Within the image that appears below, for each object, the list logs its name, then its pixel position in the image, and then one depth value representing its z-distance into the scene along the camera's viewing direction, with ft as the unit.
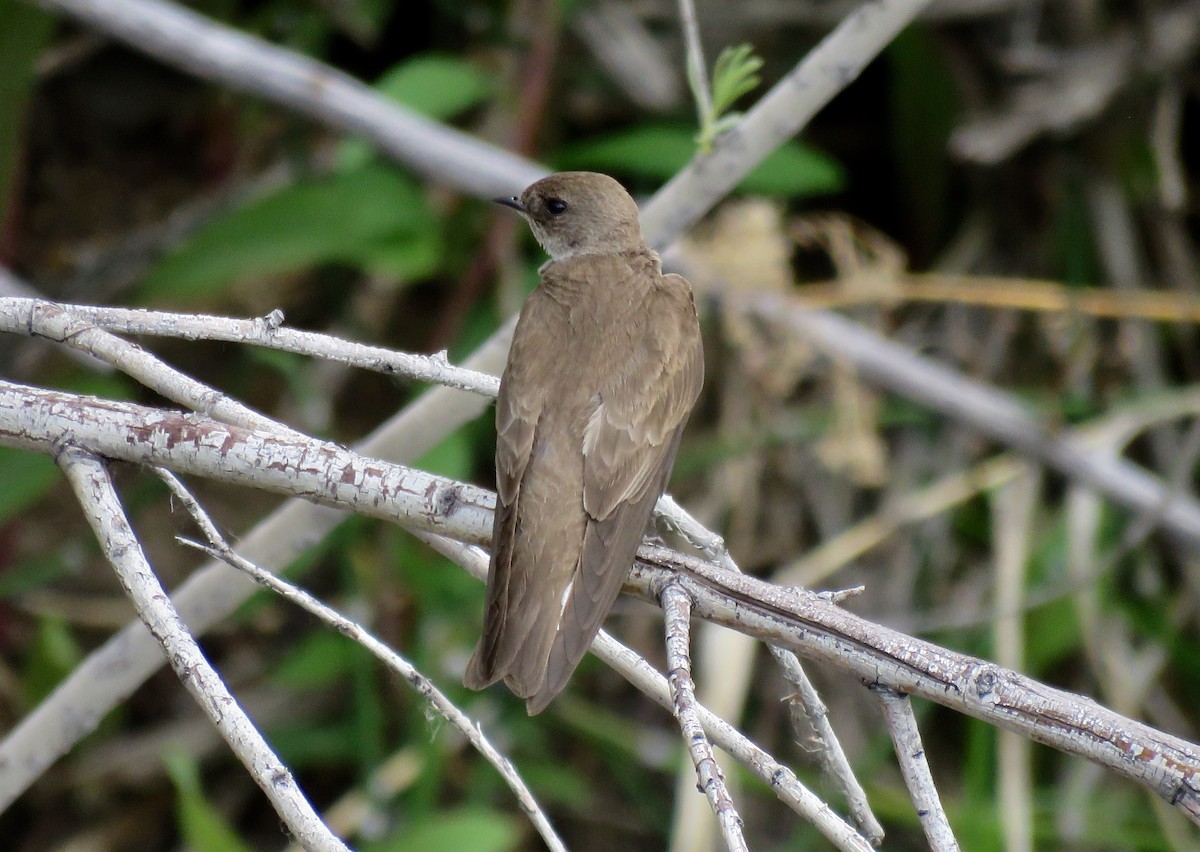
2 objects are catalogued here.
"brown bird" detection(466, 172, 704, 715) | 17.88
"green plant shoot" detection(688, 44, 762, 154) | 20.26
